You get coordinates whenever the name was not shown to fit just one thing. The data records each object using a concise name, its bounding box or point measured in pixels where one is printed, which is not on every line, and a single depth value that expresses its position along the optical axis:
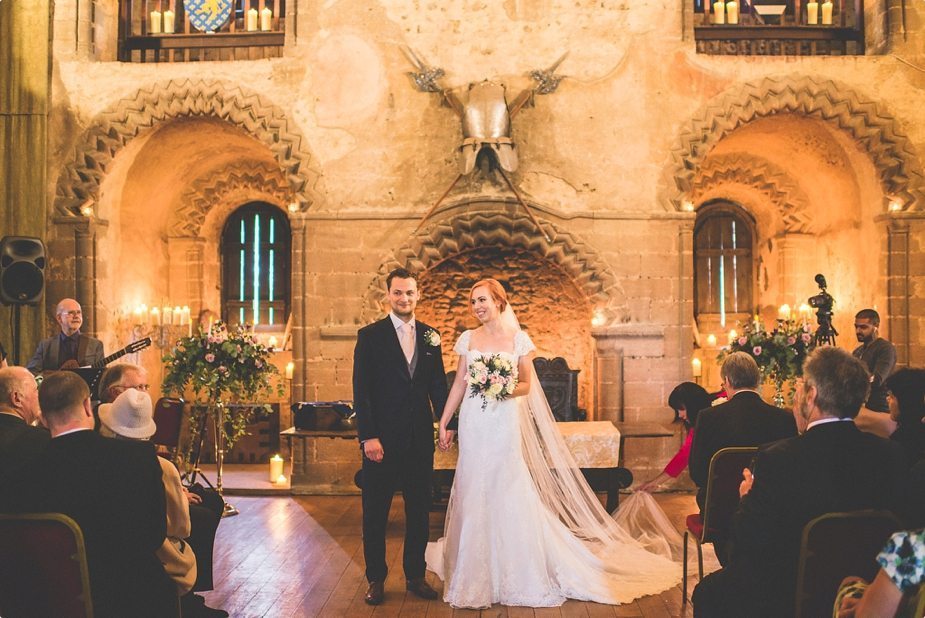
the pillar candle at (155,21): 9.62
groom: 5.04
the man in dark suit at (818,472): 2.93
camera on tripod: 8.27
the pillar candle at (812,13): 9.35
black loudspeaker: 8.22
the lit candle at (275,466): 9.20
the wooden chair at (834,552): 2.82
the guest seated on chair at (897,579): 2.09
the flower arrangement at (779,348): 8.14
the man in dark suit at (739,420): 4.36
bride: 4.89
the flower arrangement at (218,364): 8.02
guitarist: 7.43
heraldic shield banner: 9.53
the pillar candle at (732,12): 9.38
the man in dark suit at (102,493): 3.05
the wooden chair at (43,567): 2.81
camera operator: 6.81
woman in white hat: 3.49
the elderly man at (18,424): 3.27
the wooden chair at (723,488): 4.21
